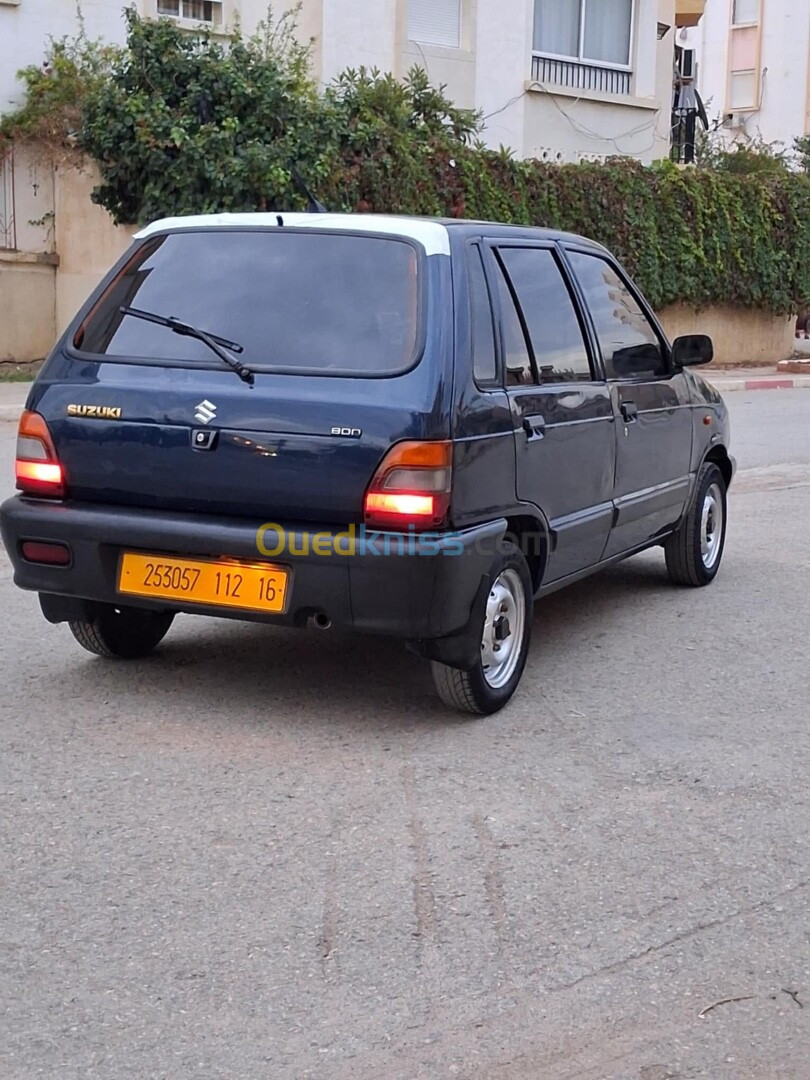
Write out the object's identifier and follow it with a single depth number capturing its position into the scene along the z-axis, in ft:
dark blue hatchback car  15.80
